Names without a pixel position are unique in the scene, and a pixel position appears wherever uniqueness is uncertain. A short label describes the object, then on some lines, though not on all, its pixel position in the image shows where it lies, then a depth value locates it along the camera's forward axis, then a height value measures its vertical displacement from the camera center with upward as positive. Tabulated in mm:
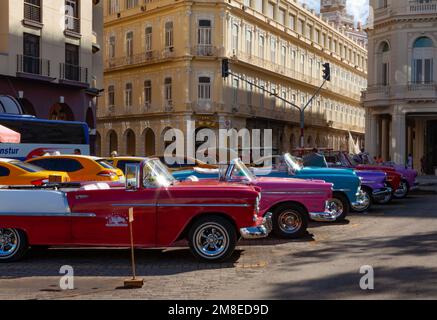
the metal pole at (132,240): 8279 -1144
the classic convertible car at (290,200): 11836 -704
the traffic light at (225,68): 31098 +4874
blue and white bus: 22797 +1047
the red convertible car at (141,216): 9492 -819
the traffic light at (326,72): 32125 +4844
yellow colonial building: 45125 +7677
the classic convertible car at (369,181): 17125 -473
